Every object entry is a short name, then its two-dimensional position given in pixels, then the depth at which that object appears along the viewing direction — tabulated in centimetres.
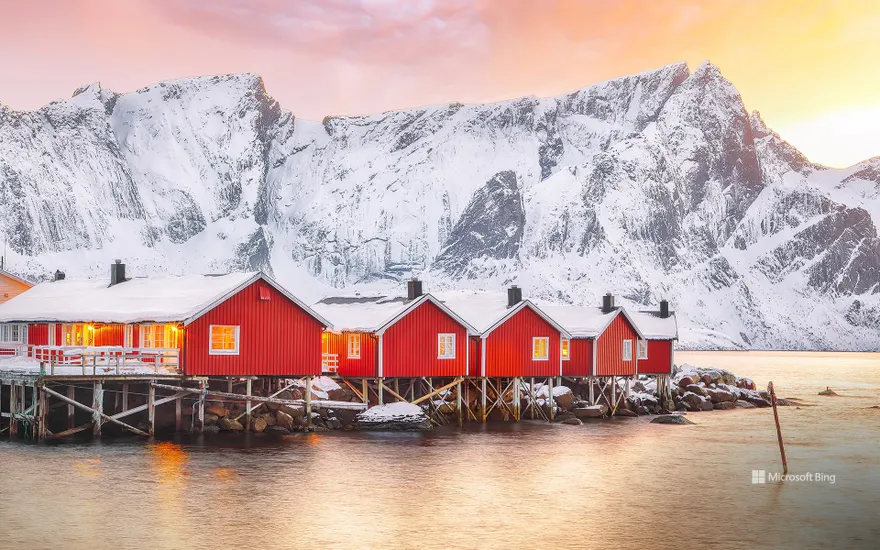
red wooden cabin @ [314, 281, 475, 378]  6134
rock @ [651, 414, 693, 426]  6975
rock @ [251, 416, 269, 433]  5575
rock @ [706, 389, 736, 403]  8700
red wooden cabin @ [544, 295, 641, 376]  7244
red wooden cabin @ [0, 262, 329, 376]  5203
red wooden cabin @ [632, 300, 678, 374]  8000
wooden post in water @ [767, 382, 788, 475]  4175
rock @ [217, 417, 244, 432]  5481
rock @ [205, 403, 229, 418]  5475
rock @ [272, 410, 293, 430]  5697
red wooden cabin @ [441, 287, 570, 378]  6631
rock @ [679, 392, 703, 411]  8369
